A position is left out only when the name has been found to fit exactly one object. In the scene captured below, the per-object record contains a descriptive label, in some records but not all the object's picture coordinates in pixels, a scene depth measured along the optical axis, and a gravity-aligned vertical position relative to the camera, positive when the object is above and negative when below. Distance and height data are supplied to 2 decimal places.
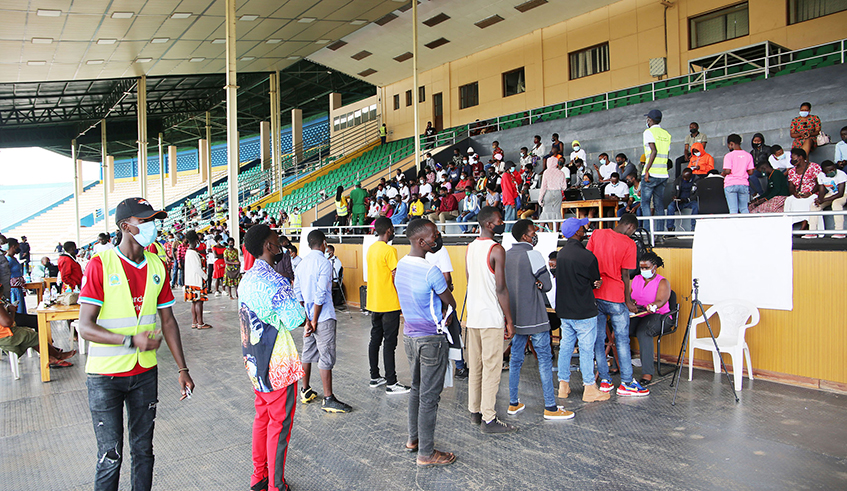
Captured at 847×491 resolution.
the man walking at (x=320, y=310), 5.43 -0.65
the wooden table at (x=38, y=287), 11.97 -0.76
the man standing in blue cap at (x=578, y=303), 5.35 -0.63
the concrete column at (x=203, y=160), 40.51 +6.88
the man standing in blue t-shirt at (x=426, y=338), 4.14 -0.73
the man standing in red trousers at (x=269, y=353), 3.48 -0.68
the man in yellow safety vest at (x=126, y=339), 3.07 -0.51
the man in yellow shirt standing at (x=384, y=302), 5.98 -0.63
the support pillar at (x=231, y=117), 14.84 +3.65
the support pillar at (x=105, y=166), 32.81 +5.25
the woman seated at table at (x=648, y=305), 6.12 -0.75
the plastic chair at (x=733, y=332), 5.78 -1.08
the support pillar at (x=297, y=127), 33.39 +7.53
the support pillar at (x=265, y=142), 34.10 +6.90
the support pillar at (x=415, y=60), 17.22 +5.90
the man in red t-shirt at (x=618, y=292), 5.70 -0.55
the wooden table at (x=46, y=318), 7.07 -0.90
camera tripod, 5.68 -0.74
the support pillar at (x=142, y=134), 24.80 +5.50
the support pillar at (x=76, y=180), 33.28 +4.57
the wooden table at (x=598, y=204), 9.19 +0.63
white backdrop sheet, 5.98 -0.28
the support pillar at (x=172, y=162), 43.97 +7.24
